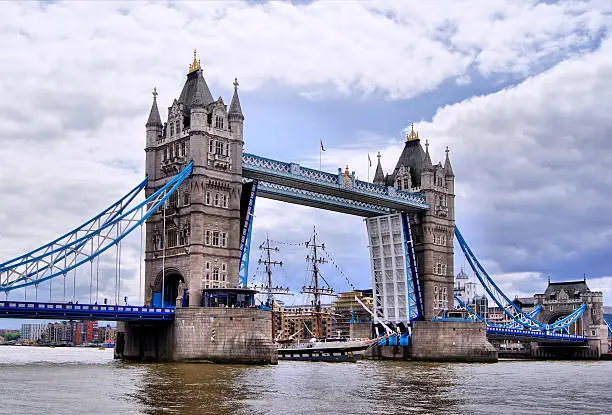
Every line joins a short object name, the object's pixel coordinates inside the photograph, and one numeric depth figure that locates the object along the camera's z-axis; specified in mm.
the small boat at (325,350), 102525
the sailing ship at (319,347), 103938
